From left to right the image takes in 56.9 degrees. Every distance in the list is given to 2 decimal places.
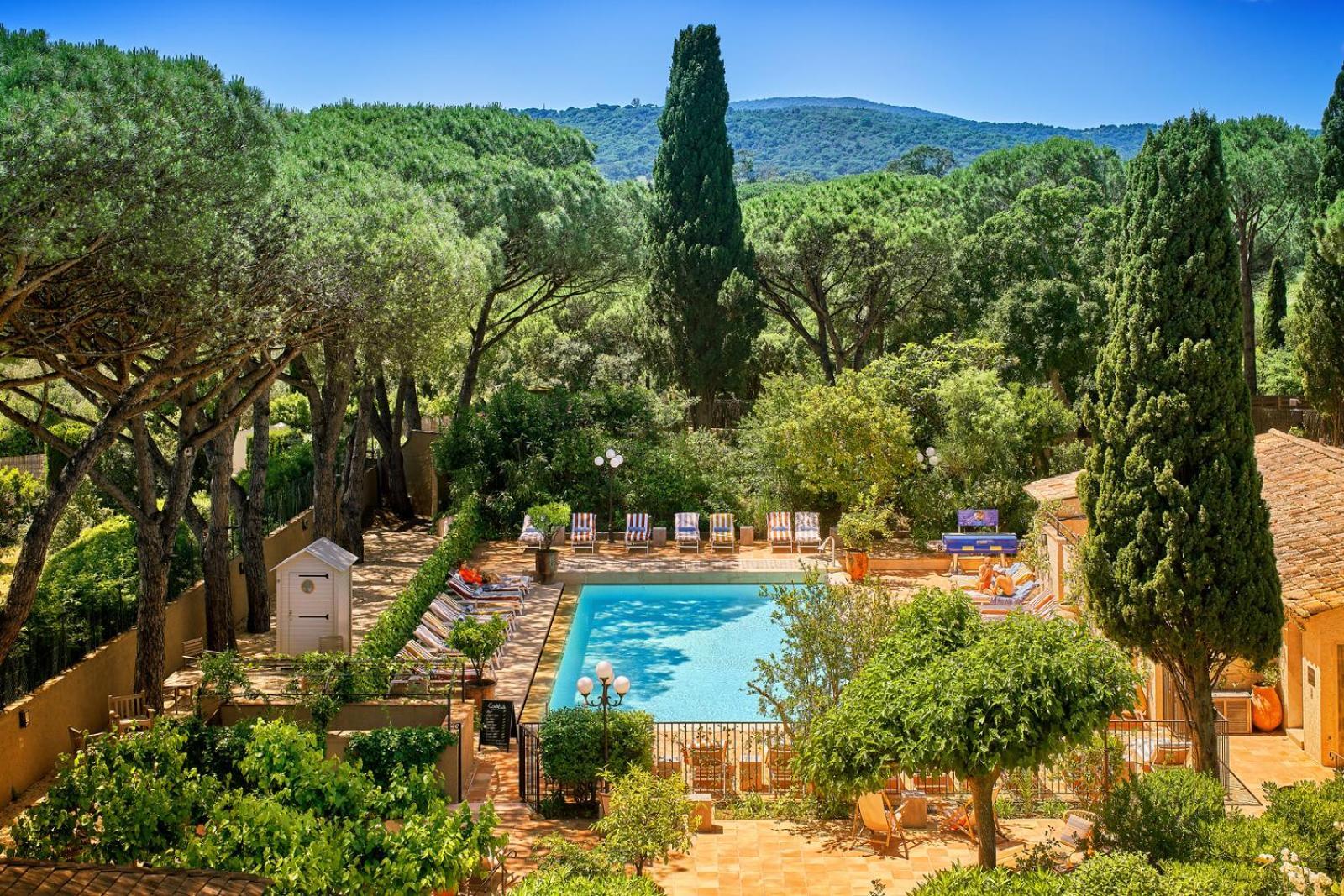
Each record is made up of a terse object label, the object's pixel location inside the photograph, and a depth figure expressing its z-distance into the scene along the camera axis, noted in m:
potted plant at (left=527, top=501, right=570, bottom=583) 22.66
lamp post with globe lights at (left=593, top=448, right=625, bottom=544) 23.59
